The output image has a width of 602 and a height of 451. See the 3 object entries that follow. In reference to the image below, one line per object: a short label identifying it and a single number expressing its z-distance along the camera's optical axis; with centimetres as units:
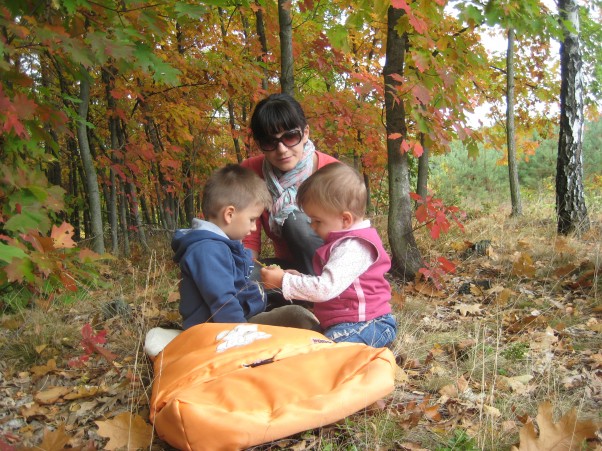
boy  249
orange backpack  157
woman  315
